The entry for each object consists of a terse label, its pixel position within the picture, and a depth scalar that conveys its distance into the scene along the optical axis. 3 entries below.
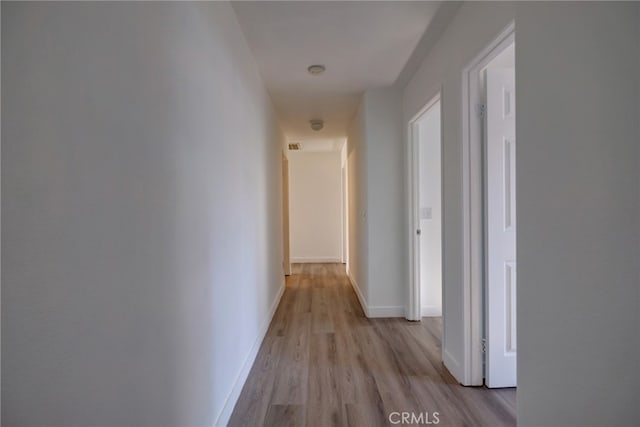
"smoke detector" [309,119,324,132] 4.40
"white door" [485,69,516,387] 1.88
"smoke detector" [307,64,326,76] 2.67
